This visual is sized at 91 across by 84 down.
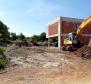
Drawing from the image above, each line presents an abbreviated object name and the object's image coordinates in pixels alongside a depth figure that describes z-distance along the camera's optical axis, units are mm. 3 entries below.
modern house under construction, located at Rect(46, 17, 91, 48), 15326
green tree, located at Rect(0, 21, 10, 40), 27344
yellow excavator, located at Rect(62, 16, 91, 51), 9686
